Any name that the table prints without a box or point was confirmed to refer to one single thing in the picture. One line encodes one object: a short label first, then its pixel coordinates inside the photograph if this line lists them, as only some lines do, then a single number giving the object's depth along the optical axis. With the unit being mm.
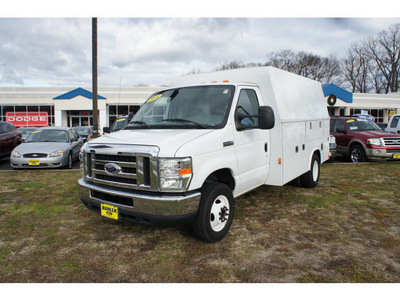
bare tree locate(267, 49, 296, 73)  51656
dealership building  30453
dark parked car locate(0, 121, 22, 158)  11398
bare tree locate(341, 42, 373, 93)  58406
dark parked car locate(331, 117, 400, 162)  10055
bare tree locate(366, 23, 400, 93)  53559
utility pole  12375
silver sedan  9156
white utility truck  3328
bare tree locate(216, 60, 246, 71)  52928
